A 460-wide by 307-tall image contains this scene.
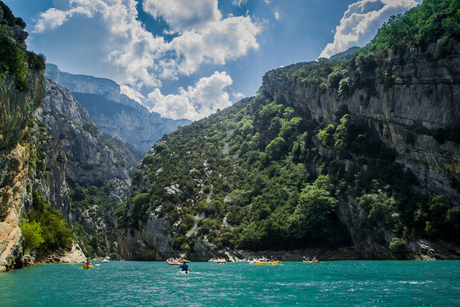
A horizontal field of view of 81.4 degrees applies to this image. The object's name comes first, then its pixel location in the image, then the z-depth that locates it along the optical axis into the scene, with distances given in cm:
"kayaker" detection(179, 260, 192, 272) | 3067
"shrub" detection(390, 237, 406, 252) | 3572
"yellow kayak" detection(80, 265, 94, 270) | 3650
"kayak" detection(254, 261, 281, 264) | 4238
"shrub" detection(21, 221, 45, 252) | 3409
